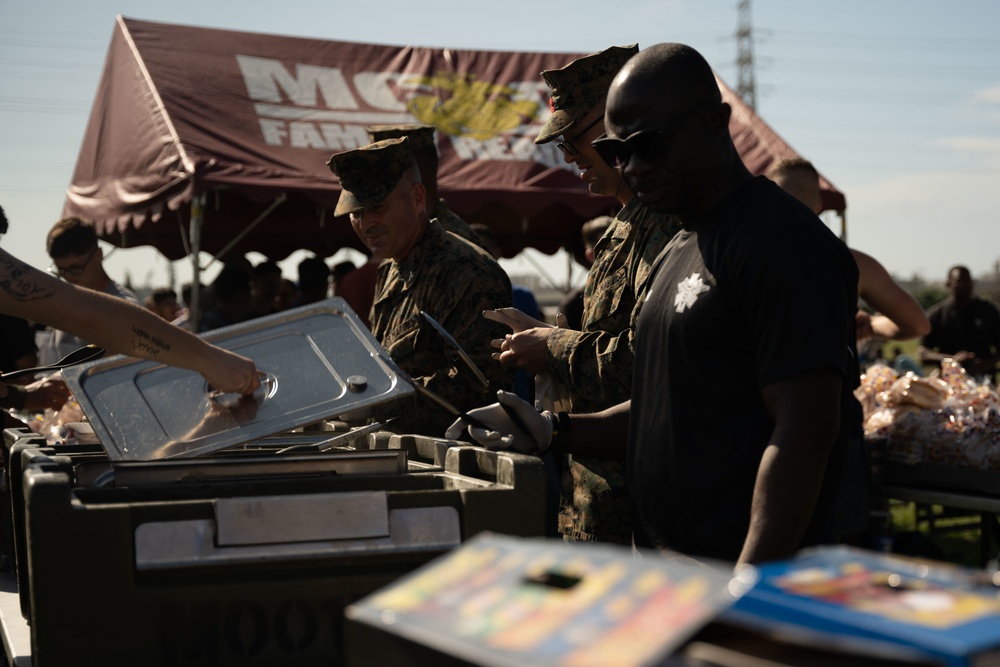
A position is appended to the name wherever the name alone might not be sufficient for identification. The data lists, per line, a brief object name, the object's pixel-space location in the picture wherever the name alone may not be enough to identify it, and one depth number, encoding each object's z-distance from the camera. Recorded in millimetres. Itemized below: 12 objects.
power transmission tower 48300
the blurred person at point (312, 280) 8805
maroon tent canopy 8766
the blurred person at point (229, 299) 7762
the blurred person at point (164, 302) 9531
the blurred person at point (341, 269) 10234
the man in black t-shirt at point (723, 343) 1688
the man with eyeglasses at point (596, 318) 2523
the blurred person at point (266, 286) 9352
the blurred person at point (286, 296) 9578
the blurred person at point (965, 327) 9625
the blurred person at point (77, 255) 4918
